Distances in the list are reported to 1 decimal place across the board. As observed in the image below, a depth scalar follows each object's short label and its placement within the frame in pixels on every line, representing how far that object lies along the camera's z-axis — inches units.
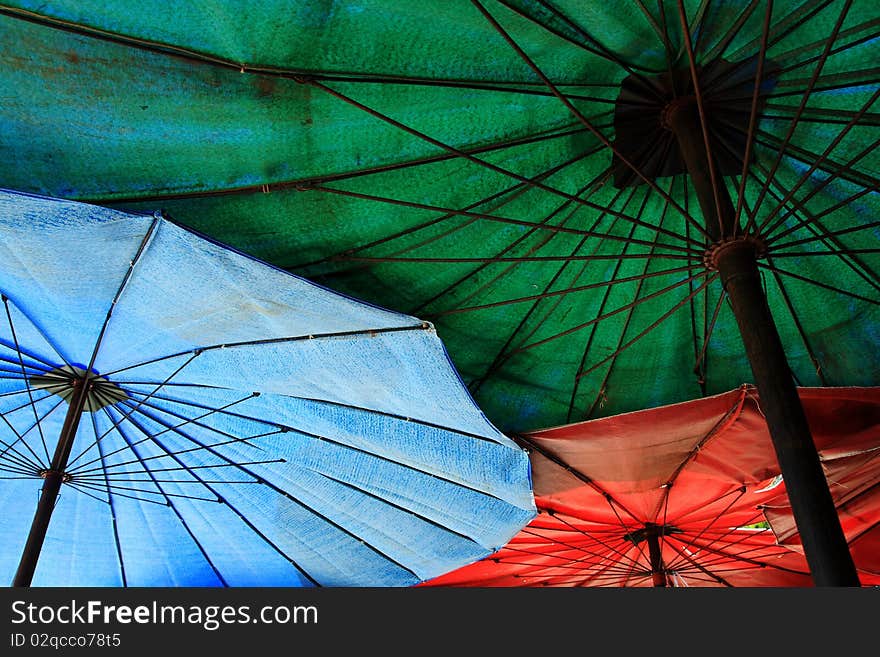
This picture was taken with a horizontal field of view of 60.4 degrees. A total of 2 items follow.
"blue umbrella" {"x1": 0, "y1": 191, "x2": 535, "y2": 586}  158.9
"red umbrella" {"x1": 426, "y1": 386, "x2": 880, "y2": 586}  213.3
